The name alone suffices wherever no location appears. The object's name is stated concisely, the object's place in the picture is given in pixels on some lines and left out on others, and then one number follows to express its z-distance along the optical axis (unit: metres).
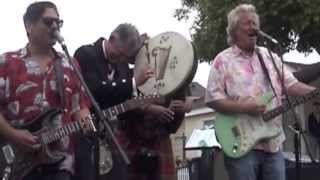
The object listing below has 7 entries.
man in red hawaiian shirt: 3.17
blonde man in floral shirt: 3.68
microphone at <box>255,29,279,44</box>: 3.82
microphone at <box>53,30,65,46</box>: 3.22
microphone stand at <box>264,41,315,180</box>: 3.78
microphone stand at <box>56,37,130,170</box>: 3.03
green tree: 12.12
